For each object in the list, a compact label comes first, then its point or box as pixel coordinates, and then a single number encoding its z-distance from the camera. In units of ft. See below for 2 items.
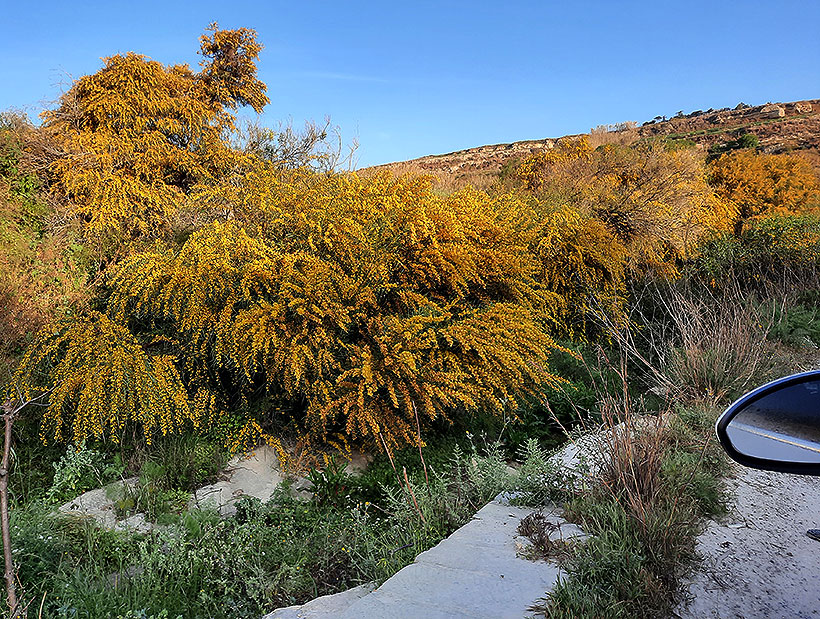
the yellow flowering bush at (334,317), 13.67
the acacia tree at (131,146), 26.99
